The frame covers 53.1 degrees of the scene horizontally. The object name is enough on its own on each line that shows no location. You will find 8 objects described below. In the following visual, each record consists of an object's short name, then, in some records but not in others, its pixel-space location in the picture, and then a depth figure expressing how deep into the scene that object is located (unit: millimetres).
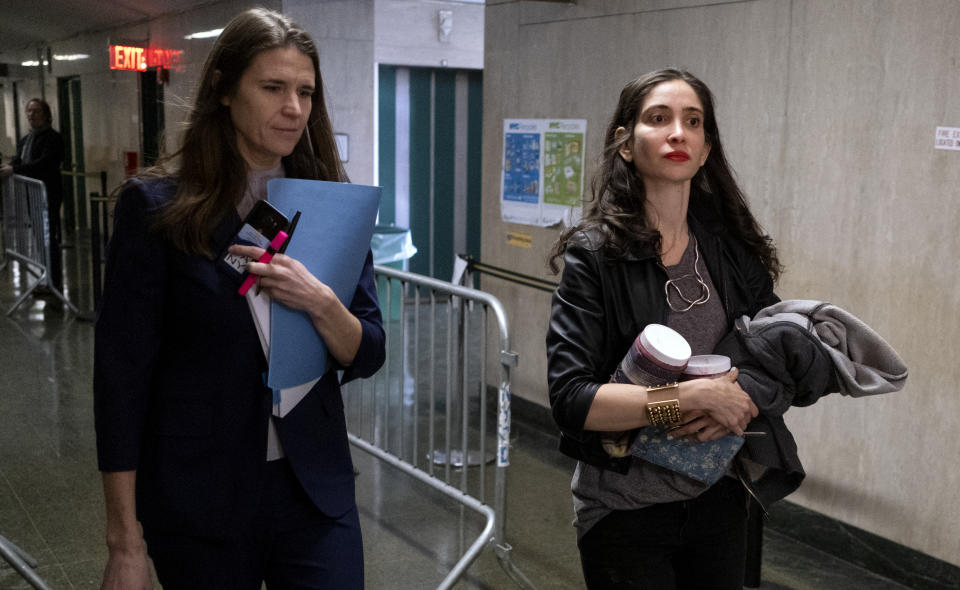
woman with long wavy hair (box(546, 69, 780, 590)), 1837
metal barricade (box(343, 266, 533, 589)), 3633
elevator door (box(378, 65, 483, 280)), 9664
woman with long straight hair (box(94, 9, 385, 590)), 1682
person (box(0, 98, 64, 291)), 9742
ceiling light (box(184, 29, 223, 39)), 8867
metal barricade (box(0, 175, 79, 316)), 9336
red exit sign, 10164
